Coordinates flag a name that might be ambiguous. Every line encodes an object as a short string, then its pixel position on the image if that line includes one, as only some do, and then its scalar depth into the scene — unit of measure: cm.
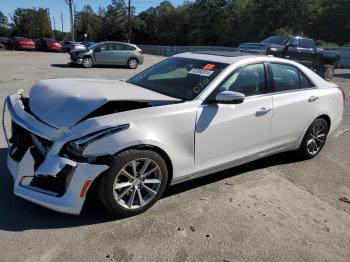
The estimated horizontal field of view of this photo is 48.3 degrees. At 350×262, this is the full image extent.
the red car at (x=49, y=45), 4325
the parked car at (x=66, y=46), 4069
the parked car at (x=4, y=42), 4568
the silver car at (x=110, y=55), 2017
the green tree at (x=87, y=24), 10959
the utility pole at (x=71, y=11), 5569
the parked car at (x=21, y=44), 4356
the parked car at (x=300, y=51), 1859
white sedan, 350
